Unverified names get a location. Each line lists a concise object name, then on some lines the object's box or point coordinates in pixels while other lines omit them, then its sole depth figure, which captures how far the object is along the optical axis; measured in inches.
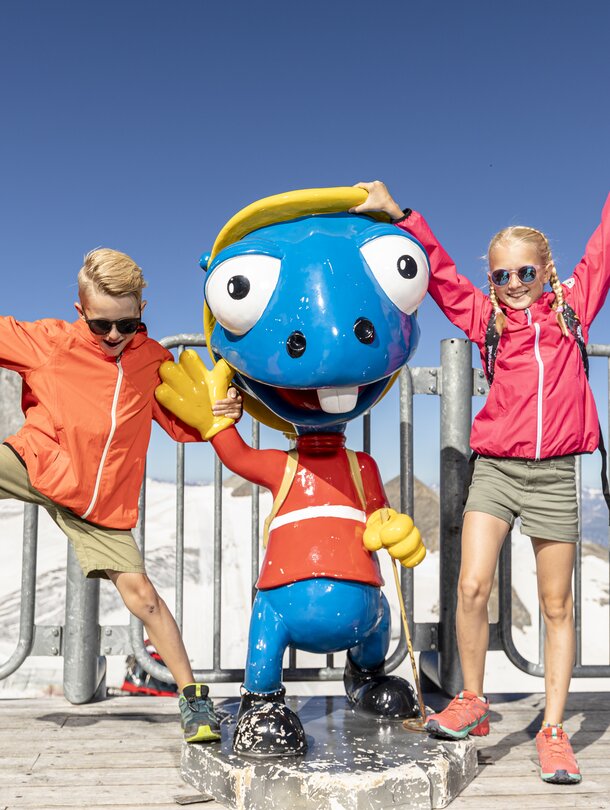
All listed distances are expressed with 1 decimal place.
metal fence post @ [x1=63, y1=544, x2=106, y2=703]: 134.3
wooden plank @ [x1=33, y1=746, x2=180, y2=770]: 105.3
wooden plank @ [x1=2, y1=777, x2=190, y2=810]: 92.2
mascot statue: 94.0
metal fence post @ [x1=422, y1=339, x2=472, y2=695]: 137.5
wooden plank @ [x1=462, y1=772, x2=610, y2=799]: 94.7
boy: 108.3
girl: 105.5
